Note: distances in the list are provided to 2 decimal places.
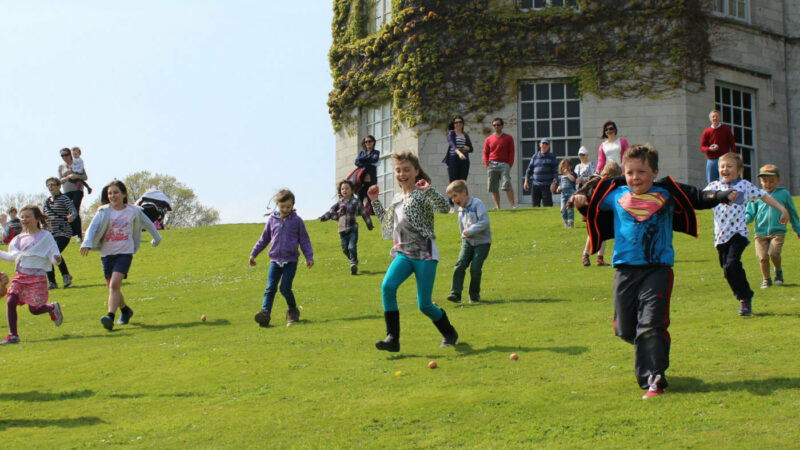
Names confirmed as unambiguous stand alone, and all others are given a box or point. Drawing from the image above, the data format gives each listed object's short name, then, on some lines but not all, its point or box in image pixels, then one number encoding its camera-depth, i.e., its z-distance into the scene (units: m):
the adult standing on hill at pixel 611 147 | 18.61
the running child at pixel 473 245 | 12.69
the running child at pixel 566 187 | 18.23
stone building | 27.59
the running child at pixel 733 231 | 10.38
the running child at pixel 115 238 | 12.30
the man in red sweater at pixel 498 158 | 23.27
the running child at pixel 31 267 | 11.79
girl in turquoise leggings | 9.29
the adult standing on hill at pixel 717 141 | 20.89
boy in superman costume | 7.23
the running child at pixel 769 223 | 12.05
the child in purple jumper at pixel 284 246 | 11.90
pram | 22.59
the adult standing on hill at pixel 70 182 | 22.59
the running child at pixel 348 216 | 16.66
